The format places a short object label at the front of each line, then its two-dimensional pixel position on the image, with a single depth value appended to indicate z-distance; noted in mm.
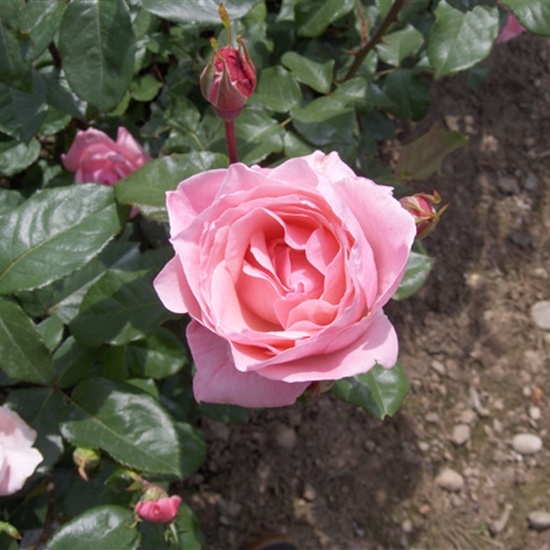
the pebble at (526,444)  758
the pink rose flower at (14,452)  369
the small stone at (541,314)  815
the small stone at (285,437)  735
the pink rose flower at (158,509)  394
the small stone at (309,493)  720
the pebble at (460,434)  759
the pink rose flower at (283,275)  305
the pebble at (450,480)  739
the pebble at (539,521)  724
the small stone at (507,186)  873
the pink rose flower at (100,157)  485
